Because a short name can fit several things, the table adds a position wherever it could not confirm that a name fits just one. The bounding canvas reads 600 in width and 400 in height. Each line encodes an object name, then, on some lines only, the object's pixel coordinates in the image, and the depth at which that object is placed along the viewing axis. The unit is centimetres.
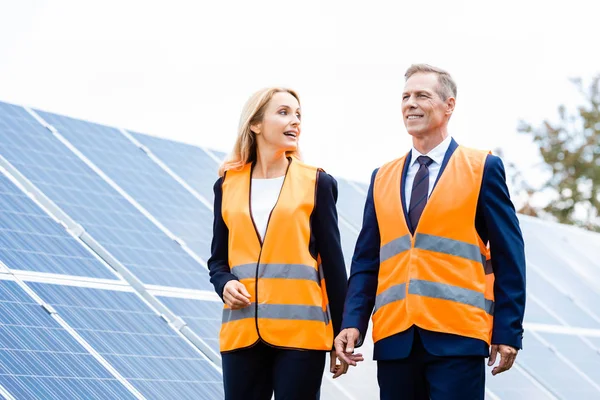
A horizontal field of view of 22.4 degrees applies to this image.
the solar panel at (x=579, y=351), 1275
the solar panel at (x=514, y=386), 1069
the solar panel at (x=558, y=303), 1421
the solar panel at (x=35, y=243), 869
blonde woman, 644
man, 617
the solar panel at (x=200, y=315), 911
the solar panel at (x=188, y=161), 1188
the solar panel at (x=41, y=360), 723
